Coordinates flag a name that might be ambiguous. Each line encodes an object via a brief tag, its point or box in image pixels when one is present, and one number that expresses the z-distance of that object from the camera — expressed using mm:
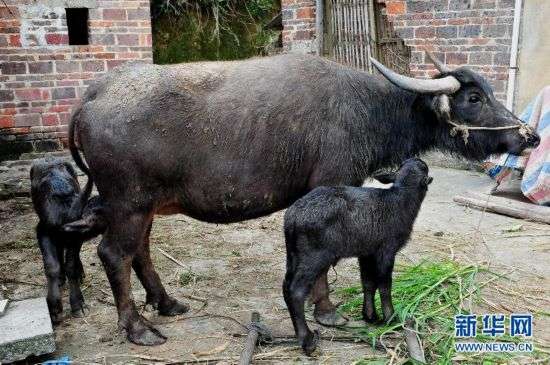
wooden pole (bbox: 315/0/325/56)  10016
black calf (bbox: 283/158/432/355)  3588
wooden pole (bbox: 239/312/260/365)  3446
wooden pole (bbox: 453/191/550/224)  6145
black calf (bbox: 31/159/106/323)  4160
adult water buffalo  3756
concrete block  3482
